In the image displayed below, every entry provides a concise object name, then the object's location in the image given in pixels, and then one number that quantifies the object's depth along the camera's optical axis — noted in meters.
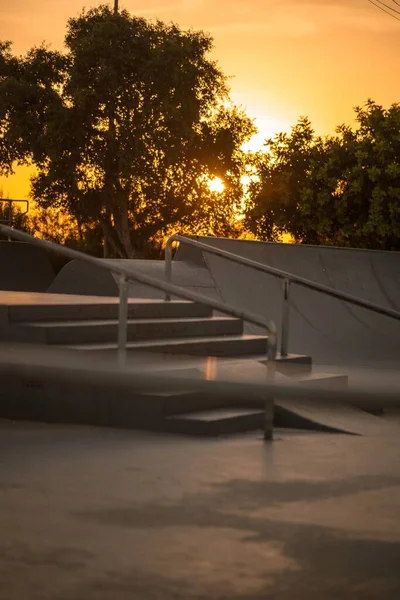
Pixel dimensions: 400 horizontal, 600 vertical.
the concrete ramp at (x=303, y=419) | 7.67
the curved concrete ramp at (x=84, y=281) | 15.99
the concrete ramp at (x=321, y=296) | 14.90
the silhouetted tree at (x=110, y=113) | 51.19
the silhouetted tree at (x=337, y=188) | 32.91
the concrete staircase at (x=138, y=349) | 7.64
